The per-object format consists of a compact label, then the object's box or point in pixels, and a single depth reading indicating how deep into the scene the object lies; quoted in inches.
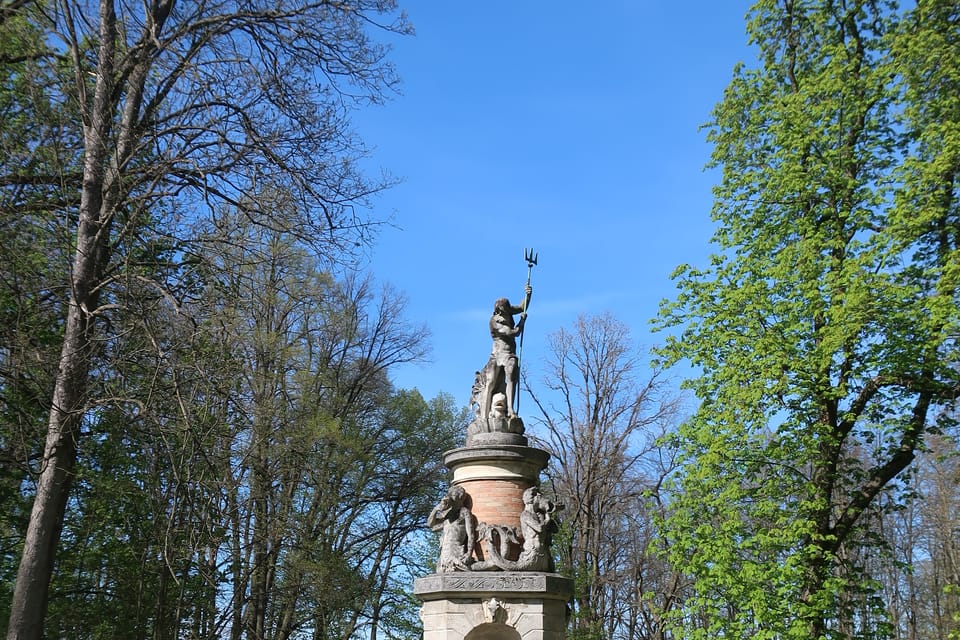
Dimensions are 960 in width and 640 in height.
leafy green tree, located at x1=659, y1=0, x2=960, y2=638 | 501.4
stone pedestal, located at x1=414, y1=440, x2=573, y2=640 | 410.6
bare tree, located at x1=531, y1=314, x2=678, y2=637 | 936.9
